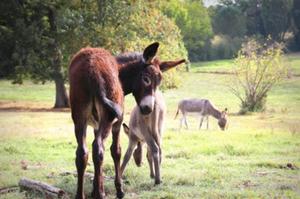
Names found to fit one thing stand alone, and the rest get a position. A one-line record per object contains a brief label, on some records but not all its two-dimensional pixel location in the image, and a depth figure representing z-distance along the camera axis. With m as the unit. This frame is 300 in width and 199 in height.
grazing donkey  37.26
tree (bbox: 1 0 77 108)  45.94
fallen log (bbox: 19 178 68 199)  12.35
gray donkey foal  13.91
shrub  46.34
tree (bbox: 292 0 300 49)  81.90
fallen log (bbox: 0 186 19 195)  13.46
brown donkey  10.28
